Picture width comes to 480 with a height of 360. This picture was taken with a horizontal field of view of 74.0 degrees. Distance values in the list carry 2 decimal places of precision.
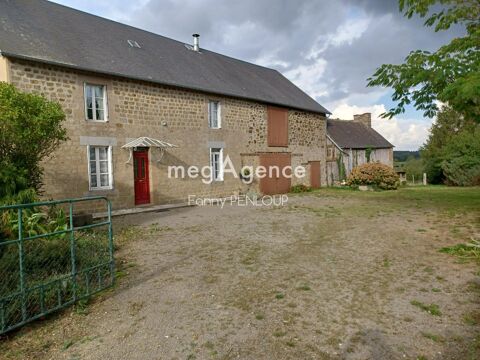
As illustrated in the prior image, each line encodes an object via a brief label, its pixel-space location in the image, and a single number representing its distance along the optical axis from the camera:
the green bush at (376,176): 18.94
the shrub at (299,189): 18.25
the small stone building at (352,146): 22.47
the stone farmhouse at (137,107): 9.71
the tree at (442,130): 30.75
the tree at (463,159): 21.08
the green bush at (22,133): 5.60
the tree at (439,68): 6.38
